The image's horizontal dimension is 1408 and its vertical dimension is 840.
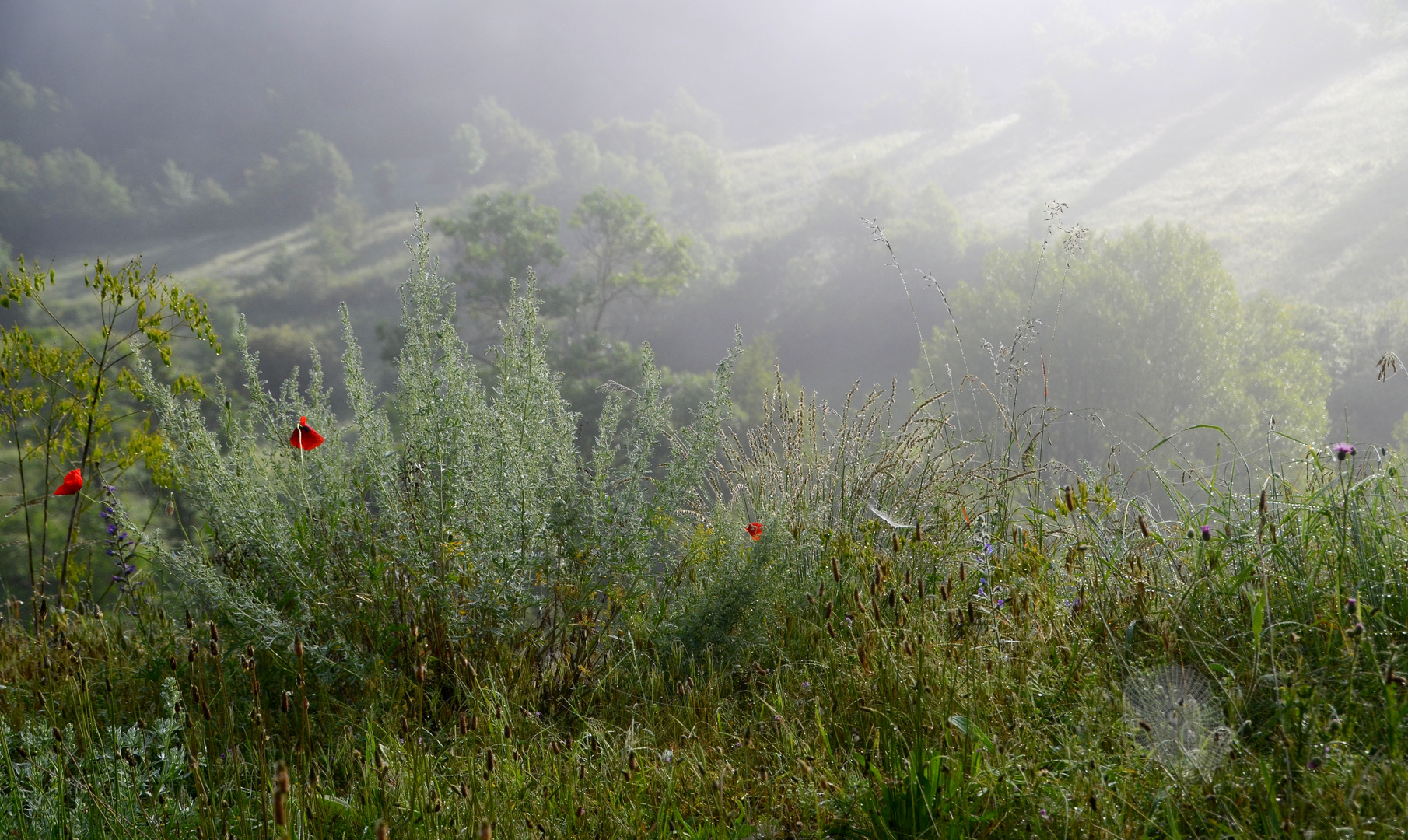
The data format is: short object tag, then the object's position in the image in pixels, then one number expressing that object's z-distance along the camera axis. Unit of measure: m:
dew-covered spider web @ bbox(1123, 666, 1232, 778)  1.23
